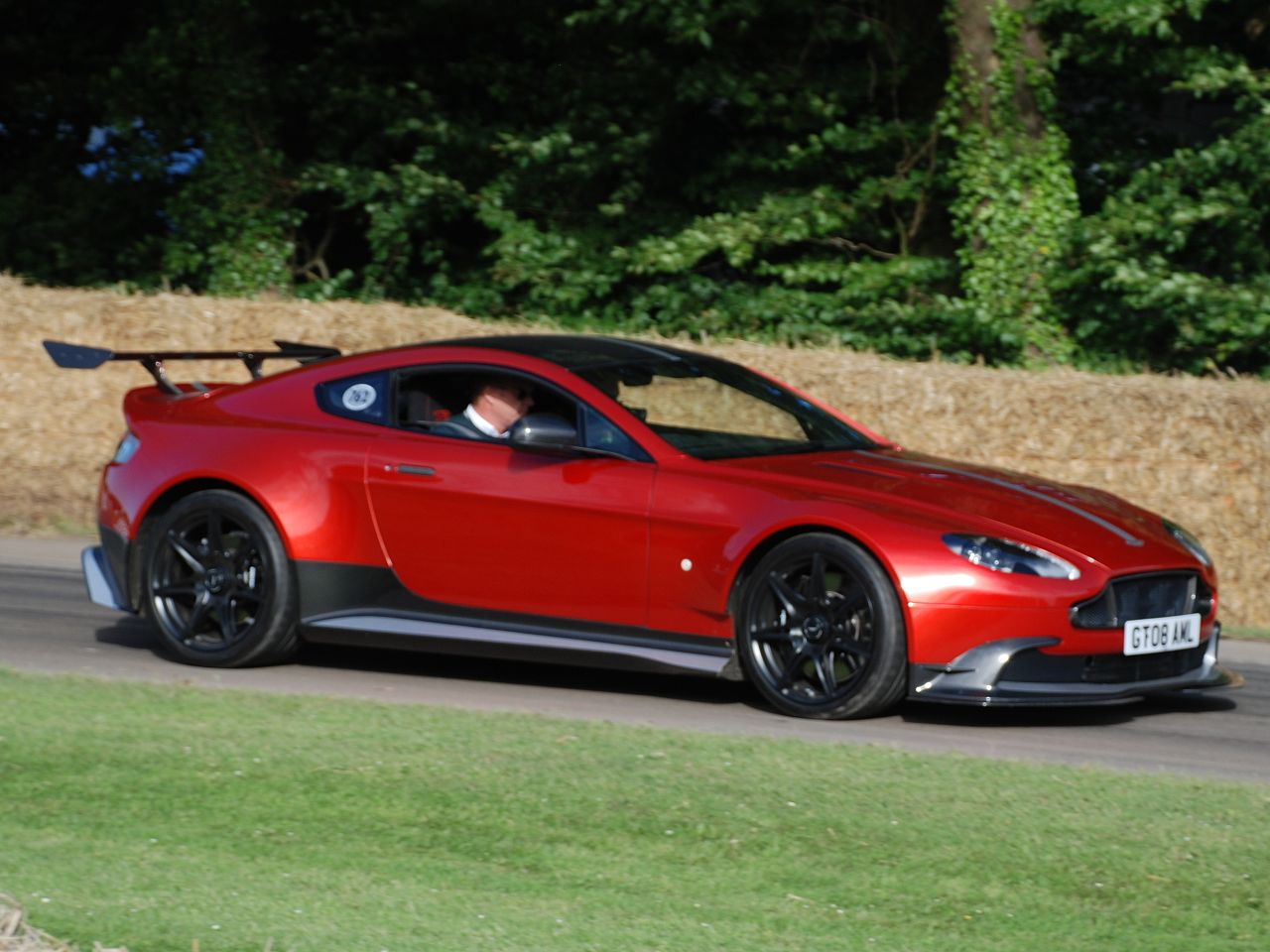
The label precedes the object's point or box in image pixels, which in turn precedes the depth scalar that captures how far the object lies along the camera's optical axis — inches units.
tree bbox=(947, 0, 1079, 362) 1336.1
